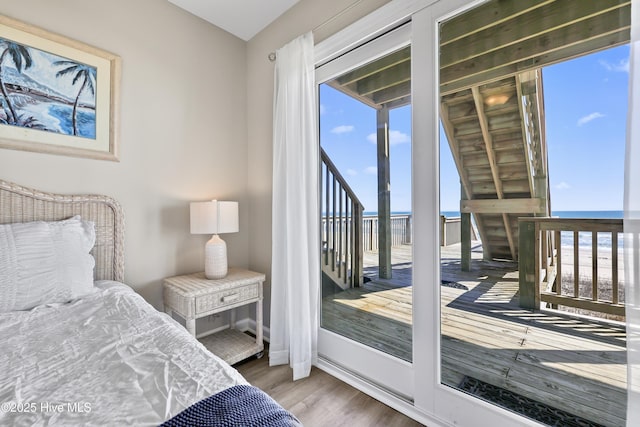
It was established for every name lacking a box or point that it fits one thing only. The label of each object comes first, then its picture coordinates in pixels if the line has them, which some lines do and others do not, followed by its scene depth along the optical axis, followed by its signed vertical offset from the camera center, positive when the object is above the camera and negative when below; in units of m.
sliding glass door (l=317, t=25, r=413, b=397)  1.69 +0.01
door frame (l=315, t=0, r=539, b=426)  1.48 -0.03
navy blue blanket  0.62 -0.46
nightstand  1.88 -0.61
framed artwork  1.60 +0.74
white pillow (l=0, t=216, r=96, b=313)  1.31 -0.25
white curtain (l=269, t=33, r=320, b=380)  1.99 -0.04
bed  0.67 -0.46
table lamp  2.03 -0.09
